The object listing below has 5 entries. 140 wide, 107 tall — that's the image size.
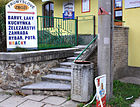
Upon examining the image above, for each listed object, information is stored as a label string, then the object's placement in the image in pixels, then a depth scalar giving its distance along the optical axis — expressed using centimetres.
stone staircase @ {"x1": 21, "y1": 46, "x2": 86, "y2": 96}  385
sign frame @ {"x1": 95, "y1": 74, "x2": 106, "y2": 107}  282
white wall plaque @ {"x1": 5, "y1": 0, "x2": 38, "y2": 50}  443
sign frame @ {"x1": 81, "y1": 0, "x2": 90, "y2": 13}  728
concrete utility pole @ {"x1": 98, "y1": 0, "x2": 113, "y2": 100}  352
